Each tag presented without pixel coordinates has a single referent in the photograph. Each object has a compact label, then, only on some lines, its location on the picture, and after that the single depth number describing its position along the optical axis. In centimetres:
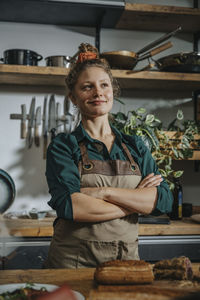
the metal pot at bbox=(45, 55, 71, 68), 229
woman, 125
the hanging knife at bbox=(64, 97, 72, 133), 259
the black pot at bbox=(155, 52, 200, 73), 237
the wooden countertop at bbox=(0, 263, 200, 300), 79
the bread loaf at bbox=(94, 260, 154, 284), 80
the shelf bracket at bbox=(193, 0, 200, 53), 277
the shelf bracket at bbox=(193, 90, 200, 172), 269
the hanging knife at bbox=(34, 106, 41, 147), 257
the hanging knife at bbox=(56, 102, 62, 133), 259
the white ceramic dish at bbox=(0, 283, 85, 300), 74
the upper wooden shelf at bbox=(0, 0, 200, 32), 226
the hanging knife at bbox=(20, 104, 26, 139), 256
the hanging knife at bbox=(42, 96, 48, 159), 258
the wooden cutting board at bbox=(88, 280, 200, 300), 71
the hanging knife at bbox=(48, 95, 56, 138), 257
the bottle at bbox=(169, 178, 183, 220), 228
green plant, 228
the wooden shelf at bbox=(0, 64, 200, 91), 223
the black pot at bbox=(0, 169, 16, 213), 236
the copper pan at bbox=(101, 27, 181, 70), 228
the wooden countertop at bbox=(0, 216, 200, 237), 194
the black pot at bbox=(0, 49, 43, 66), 225
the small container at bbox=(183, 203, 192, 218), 241
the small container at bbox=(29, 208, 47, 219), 222
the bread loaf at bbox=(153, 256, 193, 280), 84
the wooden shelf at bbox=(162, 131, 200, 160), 236
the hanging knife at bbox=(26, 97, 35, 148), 257
